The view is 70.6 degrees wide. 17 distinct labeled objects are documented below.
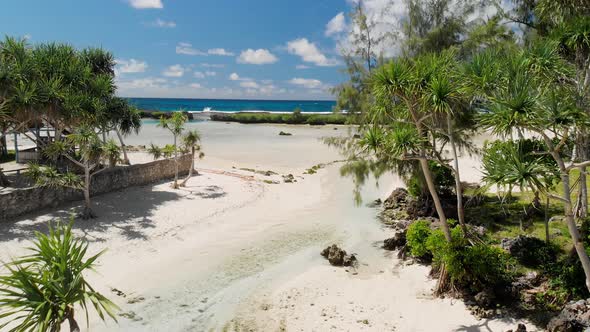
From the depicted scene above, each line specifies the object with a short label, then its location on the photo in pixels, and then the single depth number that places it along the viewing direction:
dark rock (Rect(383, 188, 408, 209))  21.48
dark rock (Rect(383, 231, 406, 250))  15.52
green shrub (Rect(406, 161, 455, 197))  18.81
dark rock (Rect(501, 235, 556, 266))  12.39
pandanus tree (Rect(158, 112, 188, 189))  23.92
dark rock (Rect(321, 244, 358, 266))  14.12
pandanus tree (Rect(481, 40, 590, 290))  7.75
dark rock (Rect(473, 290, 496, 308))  10.34
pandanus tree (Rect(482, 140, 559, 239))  7.34
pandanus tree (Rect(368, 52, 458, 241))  10.02
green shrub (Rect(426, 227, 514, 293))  10.63
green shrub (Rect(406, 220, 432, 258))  13.56
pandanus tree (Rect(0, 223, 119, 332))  6.02
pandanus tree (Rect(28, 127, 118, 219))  16.69
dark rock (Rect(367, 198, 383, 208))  22.58
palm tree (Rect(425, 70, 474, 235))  9.57
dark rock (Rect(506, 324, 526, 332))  8.82
